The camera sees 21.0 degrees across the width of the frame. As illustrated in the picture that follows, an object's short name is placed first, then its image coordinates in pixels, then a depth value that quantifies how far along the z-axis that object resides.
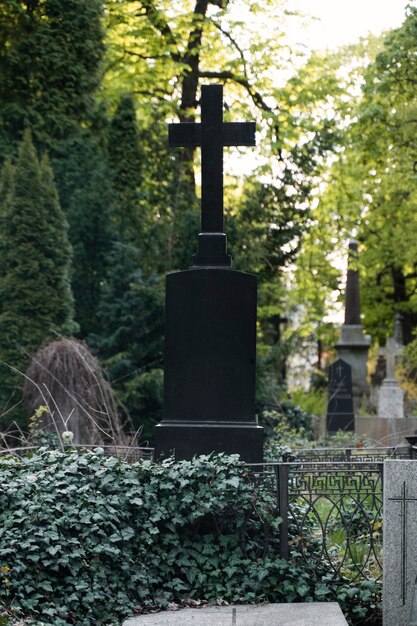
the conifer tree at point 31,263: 15.41
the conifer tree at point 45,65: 18.69
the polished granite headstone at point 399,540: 6.93
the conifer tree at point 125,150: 20.48
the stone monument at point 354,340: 26.06
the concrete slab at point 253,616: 6.51
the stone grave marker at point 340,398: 19.84
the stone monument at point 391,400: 22.48
